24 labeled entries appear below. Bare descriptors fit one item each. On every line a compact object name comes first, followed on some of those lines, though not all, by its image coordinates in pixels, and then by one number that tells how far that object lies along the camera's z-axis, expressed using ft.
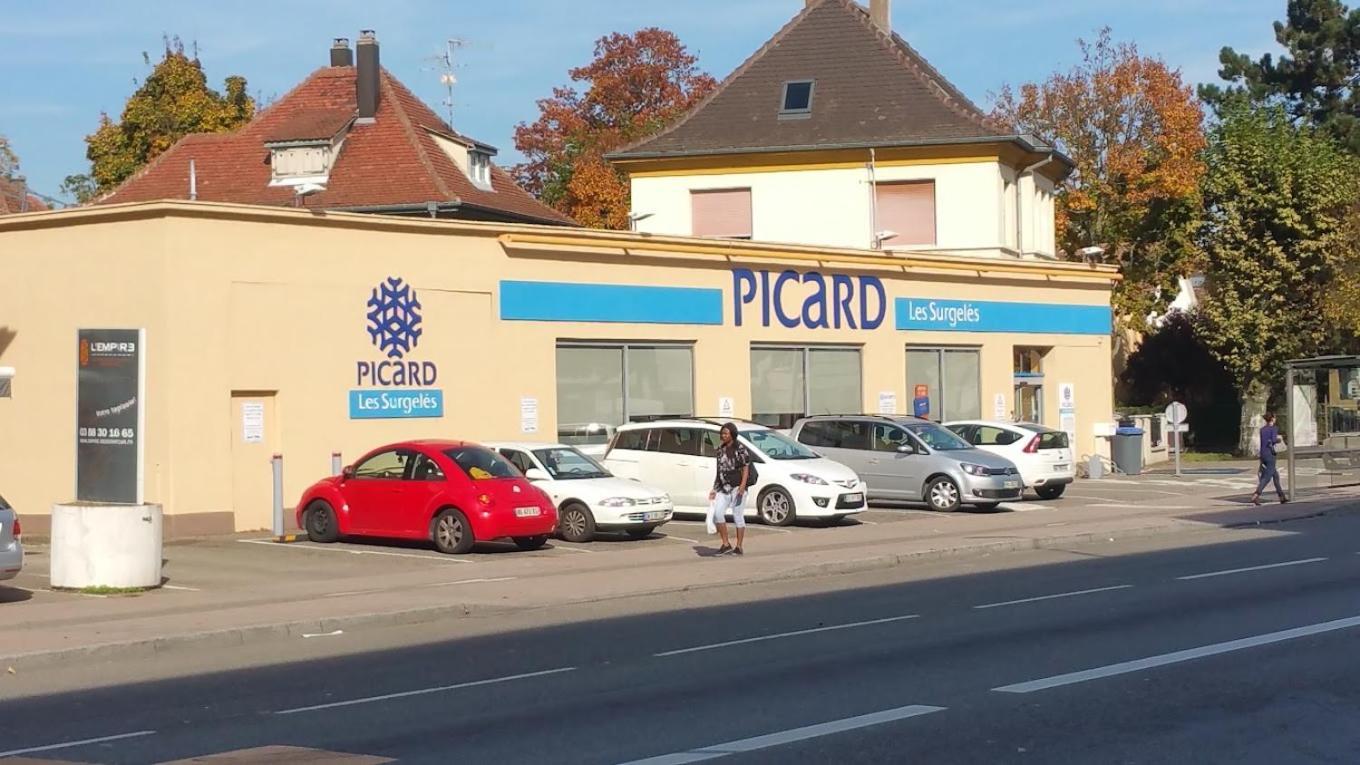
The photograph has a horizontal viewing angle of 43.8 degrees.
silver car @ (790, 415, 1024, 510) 98.32
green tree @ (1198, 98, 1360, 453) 171.63
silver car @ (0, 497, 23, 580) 56.18
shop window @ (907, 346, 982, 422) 125.39
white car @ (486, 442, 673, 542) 79.97
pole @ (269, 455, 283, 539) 80.89
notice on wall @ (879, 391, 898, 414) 120.67
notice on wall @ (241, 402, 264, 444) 84.69
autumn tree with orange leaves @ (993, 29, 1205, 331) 182.70
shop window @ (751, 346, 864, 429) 113.09
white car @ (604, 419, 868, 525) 88.84
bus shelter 106.32
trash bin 141.28
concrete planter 61.72
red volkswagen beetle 74.08
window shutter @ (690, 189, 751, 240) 145.69
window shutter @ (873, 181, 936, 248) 141.28
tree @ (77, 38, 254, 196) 184.14
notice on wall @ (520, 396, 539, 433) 97.14
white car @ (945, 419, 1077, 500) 109.05
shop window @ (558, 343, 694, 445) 100.89
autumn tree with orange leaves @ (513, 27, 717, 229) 219.41
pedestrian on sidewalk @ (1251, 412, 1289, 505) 101.86
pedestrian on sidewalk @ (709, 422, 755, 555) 73.56
